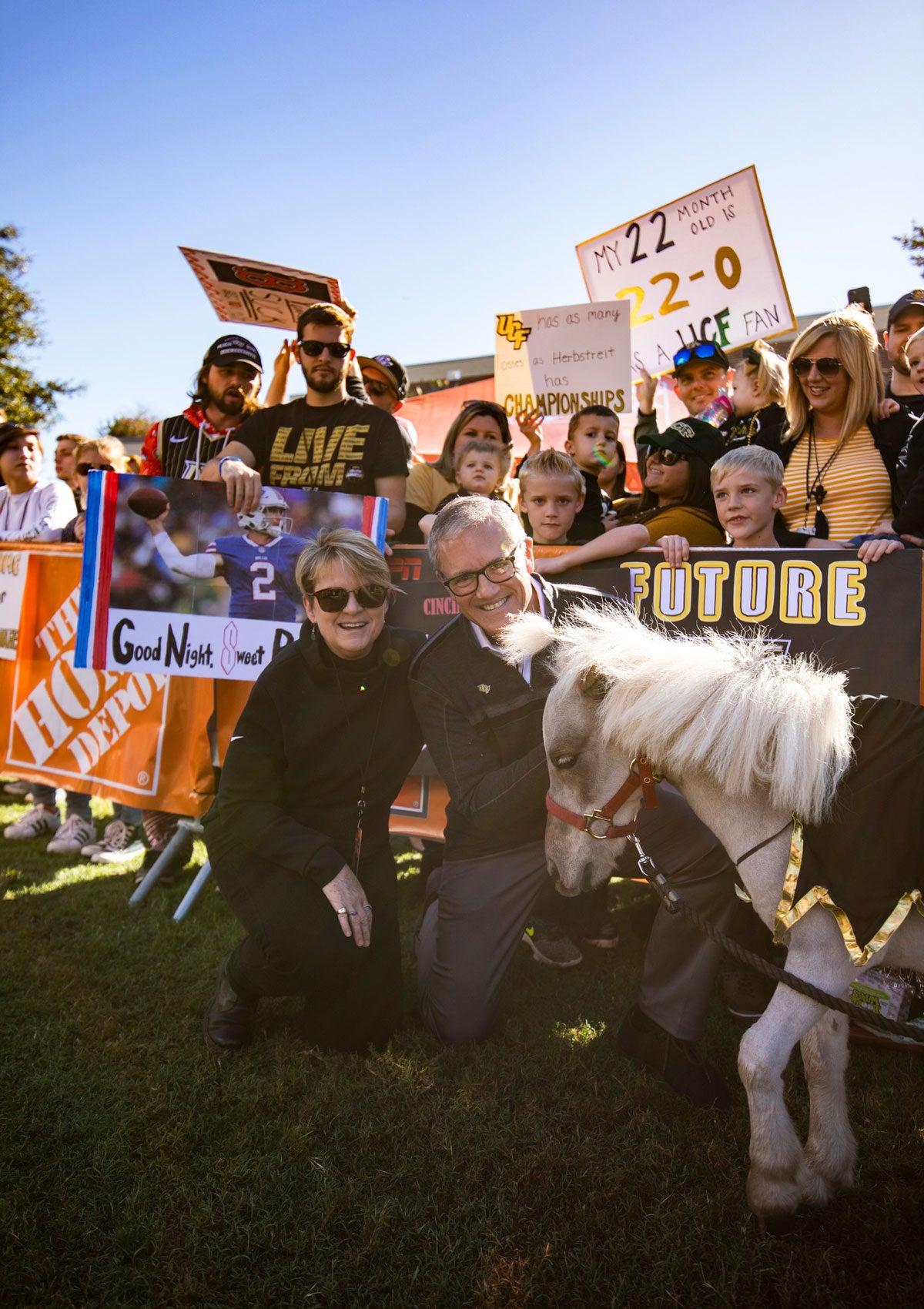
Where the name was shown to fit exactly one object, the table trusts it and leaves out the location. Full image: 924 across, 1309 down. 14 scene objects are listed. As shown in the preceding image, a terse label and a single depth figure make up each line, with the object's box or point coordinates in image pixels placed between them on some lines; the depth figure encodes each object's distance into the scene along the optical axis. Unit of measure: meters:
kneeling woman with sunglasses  2.89
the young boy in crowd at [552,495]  4.18
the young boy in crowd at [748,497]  3.54
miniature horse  2.01
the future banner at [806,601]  3.26
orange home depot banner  4.67
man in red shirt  4.93
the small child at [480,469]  4.49
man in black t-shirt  4.26
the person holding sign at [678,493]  3.86
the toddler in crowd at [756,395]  4.42
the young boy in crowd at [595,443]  5.16
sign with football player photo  4.21
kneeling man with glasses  2.78
